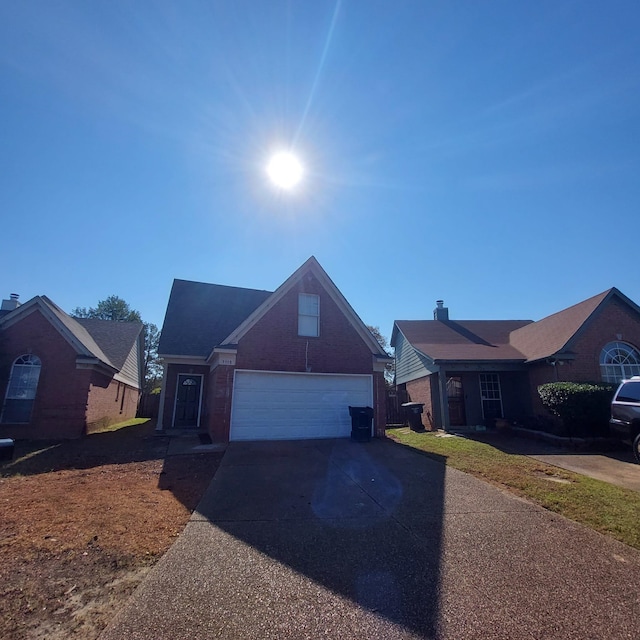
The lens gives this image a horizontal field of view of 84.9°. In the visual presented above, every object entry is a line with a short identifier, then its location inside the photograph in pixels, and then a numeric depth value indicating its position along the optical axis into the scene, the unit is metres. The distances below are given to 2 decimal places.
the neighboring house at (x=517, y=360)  14.55
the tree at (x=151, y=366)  41.32
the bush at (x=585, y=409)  12.02
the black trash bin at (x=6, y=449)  9.09
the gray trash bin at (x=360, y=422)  12.02
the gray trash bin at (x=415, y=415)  16.44
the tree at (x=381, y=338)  40.08
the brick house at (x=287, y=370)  11.72
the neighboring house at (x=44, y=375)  12.97
